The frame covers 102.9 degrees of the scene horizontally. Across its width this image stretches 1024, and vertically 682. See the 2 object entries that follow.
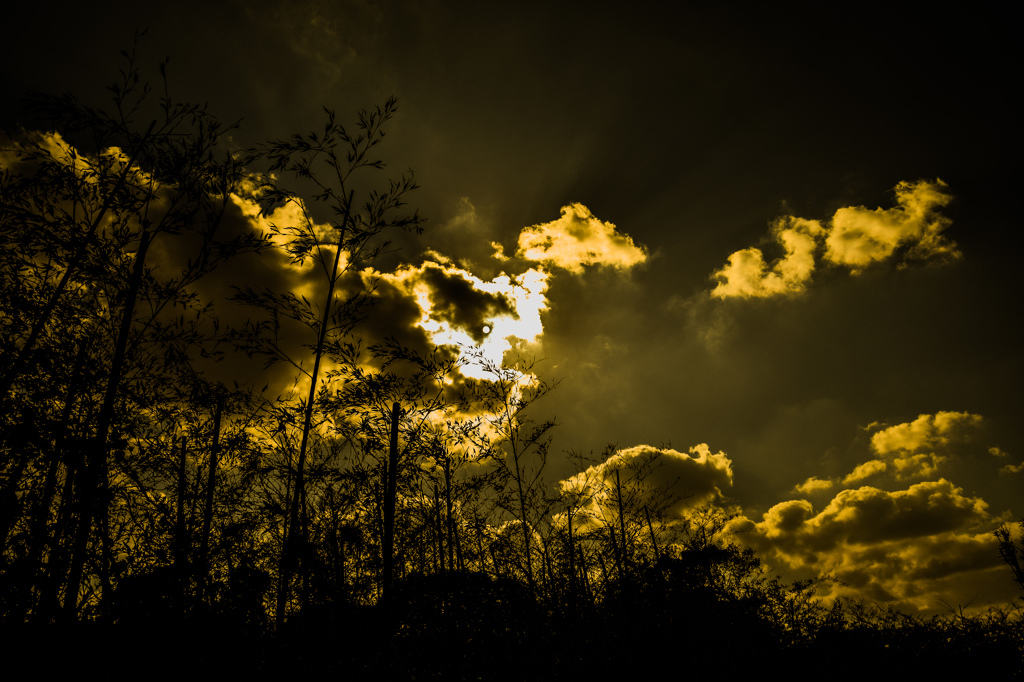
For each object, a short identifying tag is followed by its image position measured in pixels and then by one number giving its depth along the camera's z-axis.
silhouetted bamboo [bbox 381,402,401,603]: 5.21
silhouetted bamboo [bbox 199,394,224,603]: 6.14
